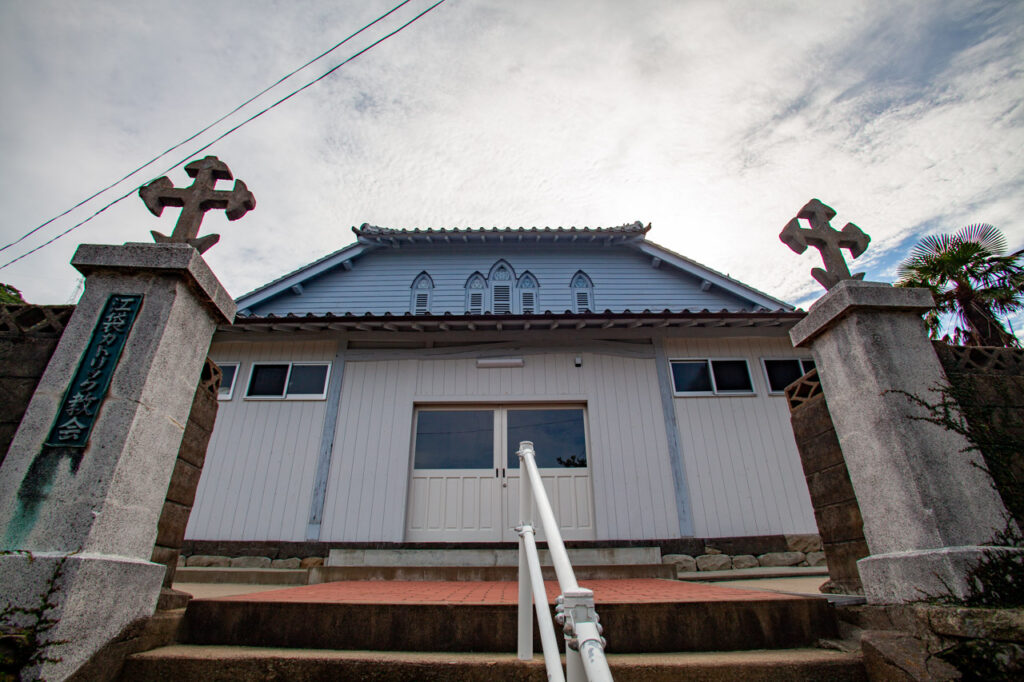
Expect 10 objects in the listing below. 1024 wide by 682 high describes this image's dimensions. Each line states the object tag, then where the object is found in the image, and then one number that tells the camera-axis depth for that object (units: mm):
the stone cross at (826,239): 3109
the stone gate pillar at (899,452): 2295
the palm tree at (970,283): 10945
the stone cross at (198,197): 3113
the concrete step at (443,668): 2166
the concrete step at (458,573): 5066
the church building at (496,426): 6902
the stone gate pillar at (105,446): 2100
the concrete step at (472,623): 2502
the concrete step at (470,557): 5715
